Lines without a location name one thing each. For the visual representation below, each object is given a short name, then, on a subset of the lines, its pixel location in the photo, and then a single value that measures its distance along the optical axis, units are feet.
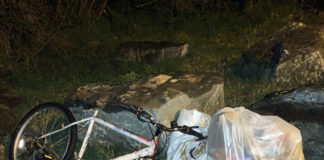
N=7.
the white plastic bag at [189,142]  11.35
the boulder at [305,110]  13.99
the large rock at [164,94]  14.43
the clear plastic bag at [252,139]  10.07
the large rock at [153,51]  26.99
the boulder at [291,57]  19.97
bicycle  11.75
